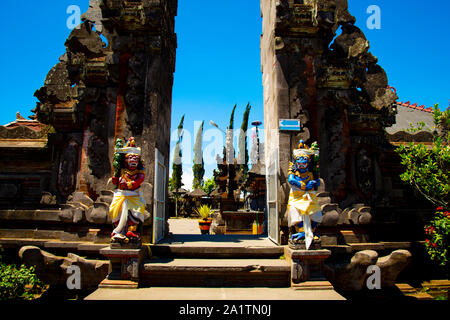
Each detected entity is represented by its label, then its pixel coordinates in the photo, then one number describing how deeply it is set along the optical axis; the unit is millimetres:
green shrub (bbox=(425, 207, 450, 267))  5566
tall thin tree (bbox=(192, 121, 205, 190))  47531
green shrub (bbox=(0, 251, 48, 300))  5121
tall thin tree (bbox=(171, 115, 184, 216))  37375
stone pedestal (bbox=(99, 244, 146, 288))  4887
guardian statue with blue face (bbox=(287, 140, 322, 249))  5156
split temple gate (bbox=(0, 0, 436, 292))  6543
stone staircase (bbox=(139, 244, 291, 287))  5066
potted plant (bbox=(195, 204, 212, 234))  13594
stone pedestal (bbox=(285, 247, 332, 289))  5027
